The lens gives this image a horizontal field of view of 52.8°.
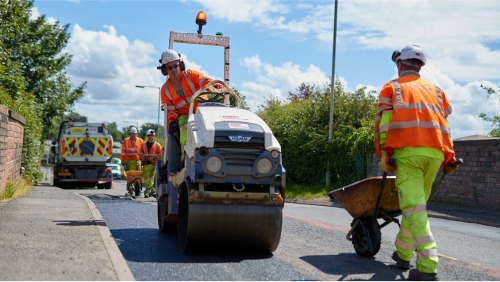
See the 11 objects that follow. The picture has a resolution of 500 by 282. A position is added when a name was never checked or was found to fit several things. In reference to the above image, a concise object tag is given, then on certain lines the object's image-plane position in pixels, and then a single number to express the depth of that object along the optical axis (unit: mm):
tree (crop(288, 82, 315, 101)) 37962
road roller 4957
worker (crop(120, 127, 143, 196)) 14492
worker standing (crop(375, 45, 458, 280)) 4328
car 54791
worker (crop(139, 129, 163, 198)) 13594
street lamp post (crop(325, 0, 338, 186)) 20000
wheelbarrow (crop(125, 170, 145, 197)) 14195
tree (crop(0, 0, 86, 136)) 25156
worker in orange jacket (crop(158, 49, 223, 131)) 6660
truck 22516
